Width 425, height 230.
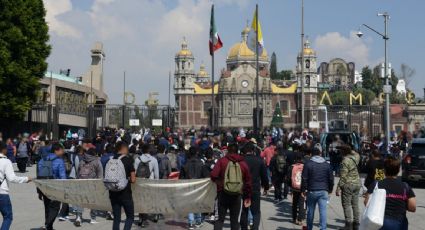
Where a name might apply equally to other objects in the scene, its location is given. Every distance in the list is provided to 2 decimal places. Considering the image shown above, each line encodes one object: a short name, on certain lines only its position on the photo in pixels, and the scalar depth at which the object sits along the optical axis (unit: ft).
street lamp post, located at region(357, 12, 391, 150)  100.89
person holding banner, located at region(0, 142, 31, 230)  32.65
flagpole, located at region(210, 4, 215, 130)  103.49
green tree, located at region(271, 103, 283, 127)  258.59
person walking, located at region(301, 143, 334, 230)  37.19
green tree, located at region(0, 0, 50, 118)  114.52
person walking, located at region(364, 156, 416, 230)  23.93
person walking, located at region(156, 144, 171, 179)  47.24
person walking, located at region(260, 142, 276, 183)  60.23
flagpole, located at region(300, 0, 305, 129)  147.99
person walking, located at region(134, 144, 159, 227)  43.06
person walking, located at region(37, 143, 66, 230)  39.27
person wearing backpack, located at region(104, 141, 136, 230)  34.16
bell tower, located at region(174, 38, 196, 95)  367.04
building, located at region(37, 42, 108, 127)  166.86
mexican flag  110.10
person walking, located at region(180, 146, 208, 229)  42.11
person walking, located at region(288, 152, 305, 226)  42.57
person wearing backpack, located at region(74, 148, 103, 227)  41.63
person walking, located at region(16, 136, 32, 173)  86.58
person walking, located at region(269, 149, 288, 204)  55.26
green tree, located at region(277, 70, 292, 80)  579.89
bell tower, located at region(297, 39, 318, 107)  349.00
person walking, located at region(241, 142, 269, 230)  38.17
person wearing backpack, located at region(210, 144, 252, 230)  33.81
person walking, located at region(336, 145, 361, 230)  38.68
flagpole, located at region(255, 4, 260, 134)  117.40
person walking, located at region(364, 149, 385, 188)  39.60
